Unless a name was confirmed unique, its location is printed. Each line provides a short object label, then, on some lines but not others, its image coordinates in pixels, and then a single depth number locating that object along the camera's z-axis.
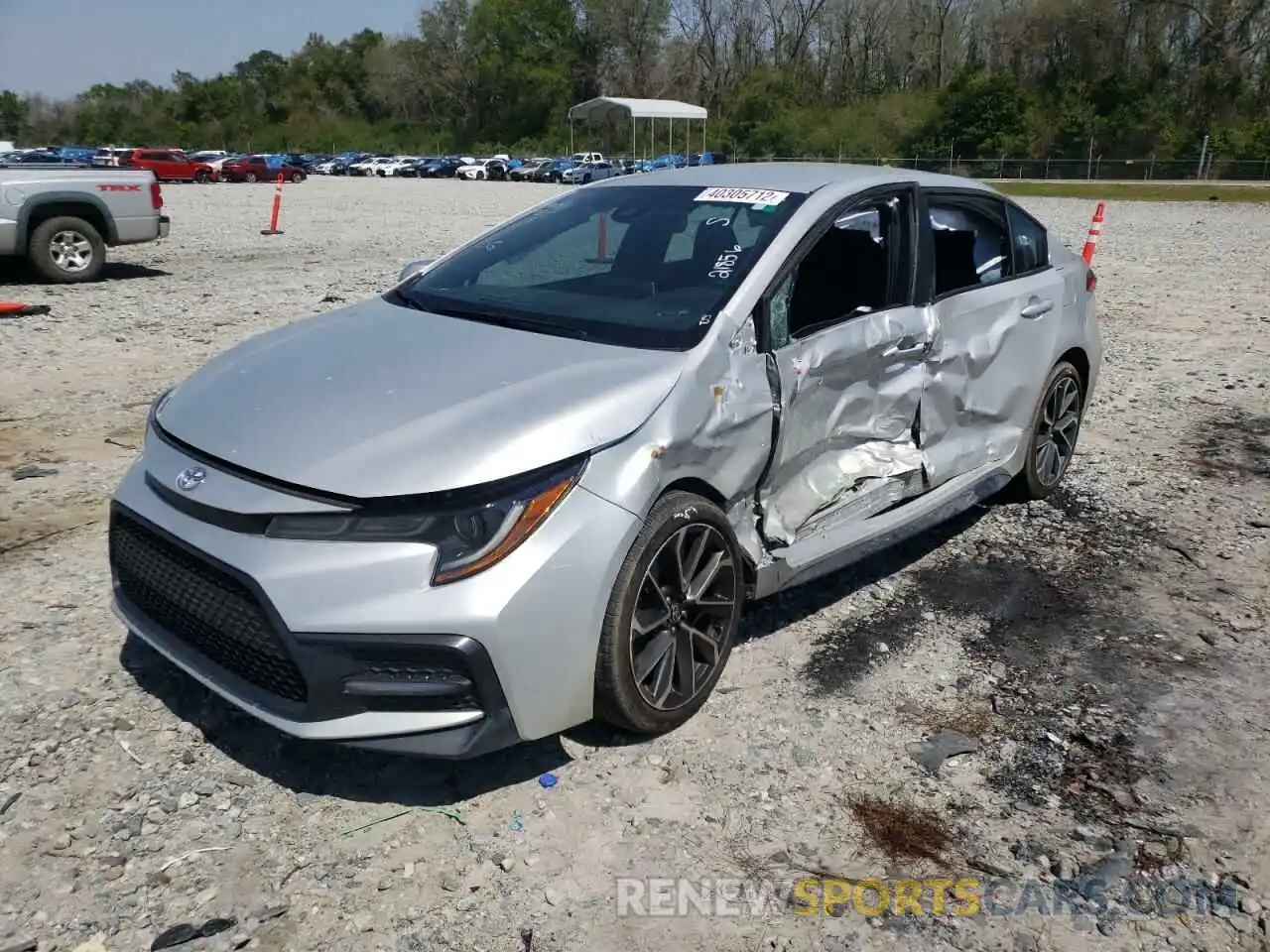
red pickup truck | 43.72
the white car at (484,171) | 58.91
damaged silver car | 2.75
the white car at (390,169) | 61.19
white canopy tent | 50.69
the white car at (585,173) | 49.22
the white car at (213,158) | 47.50
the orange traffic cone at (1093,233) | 11.39
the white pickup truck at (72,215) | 11.44
